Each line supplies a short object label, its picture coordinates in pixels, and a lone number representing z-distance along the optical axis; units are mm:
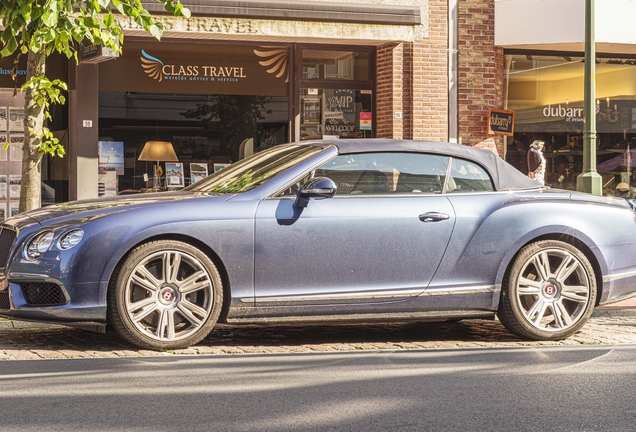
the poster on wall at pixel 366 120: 15758
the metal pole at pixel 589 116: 11961
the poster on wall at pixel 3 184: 14281
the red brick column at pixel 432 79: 15461
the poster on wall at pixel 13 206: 14414
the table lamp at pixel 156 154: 14586
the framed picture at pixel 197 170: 14844
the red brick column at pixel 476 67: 15719
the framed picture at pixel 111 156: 14445
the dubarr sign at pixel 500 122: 15844
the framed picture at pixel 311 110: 15430
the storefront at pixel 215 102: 14469
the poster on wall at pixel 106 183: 14406
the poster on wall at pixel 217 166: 14922
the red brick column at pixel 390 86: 15391
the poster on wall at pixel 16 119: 14188
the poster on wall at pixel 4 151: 14273
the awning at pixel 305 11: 13469
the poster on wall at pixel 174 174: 14727
